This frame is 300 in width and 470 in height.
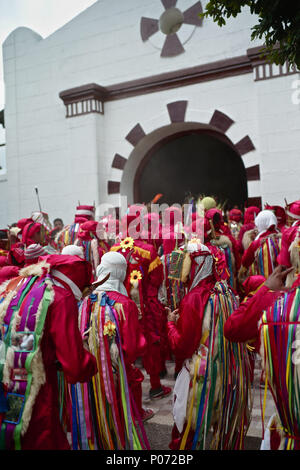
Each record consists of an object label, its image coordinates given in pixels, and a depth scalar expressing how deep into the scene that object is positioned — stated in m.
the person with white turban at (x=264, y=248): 4.91
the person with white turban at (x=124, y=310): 2.80
